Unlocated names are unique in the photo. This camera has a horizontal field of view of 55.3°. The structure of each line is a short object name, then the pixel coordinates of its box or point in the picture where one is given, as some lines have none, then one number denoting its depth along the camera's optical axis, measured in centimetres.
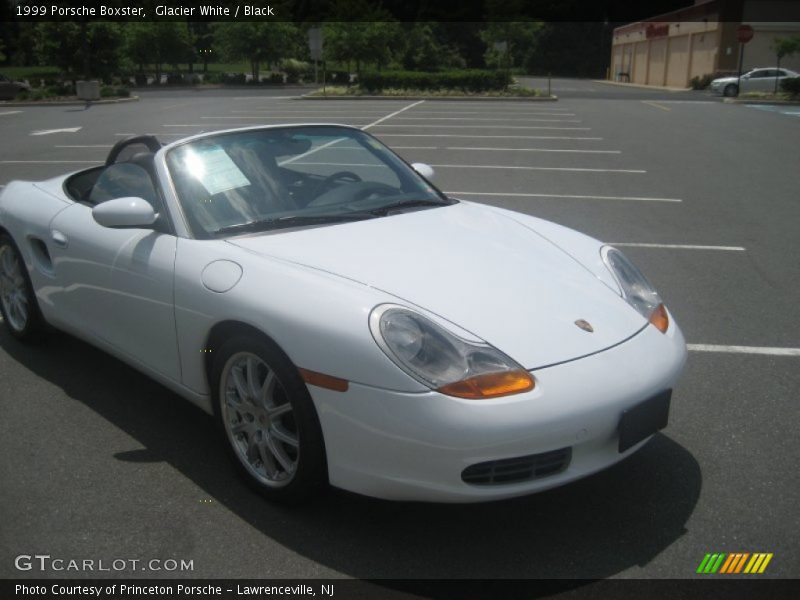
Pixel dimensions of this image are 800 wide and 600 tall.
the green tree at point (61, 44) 3950
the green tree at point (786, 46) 3647
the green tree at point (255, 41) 5109
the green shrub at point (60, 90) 3482
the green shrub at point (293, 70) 5233
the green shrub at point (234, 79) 5125
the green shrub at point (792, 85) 3028
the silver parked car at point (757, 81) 3397
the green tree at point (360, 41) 4166
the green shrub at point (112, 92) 3419
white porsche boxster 246
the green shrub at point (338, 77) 4456
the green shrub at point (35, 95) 3291
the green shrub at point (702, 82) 4144
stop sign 3453
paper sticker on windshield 347
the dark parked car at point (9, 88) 3509
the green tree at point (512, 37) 5779
